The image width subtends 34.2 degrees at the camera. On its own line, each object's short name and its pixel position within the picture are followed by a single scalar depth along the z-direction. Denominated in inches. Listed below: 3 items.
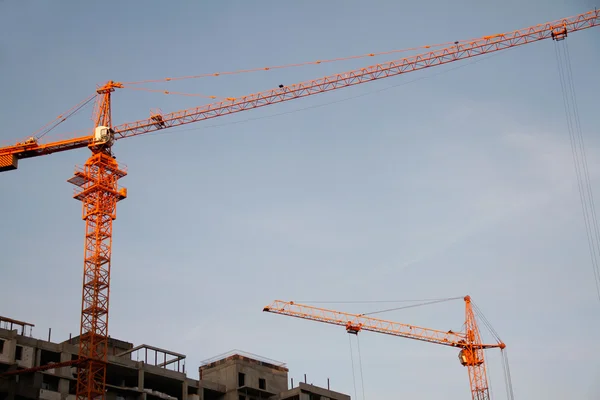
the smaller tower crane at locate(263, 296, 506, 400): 6181.1
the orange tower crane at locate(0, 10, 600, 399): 3922.2
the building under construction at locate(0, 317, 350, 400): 4047.7
